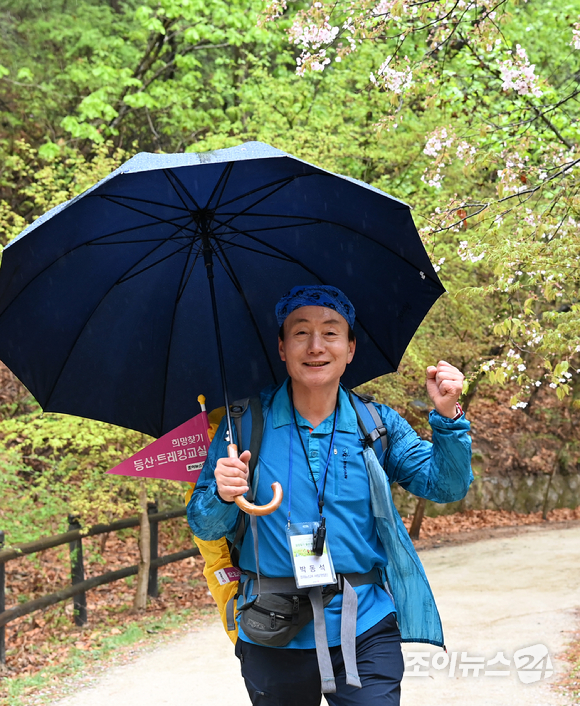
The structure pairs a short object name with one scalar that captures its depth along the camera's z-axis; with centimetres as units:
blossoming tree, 463
